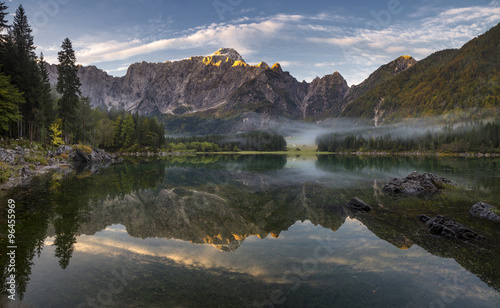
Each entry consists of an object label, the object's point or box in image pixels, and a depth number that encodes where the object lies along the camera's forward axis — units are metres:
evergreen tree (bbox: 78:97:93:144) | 102.19
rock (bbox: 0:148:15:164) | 41.30
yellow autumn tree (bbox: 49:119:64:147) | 81.32
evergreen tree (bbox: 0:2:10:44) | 53.78
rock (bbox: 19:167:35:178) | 41.47
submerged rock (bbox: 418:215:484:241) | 17.28
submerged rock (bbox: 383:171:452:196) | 34.06
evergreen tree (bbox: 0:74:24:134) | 47.22
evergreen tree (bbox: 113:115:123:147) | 145.25
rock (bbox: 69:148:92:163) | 81.12
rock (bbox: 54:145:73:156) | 76.23
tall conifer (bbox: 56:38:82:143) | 82.44
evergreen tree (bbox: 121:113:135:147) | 145.35
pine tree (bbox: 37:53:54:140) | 71.50
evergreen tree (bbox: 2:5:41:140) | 61.84
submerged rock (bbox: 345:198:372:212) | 24.94
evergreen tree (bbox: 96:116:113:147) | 125.25
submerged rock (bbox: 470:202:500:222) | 21.43
